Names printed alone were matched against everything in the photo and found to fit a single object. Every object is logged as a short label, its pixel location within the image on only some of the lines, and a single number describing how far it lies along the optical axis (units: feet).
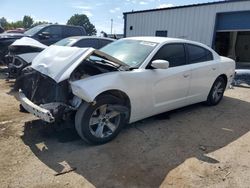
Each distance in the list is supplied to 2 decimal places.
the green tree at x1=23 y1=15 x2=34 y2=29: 204.58
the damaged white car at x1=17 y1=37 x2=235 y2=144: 9.04
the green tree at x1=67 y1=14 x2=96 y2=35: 198.22
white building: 32.03
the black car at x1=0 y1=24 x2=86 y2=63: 23.14
